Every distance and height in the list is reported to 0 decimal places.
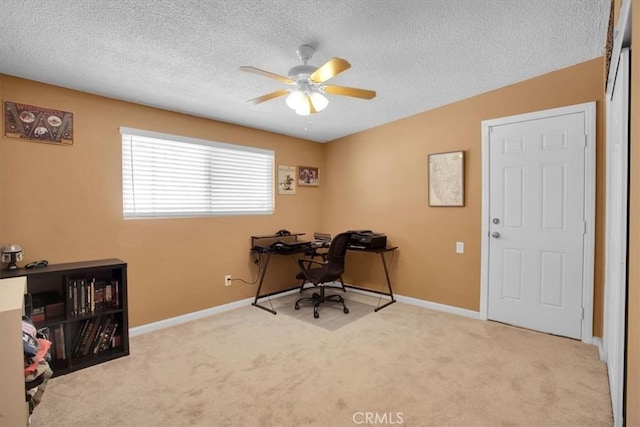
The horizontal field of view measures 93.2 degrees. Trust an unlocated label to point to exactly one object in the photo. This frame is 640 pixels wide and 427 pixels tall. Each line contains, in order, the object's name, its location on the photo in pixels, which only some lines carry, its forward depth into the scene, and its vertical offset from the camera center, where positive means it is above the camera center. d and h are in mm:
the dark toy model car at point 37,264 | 2314 -437
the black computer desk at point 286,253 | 3664 -702
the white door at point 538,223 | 2730 -154
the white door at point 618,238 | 1553 -180
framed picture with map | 3393 +329
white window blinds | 2975 +350
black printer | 3721 -412
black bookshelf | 2291 -806
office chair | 3418 -713
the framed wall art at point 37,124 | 2328 +681
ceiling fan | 1984 +851
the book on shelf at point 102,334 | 2486 -1047
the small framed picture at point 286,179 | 4262 +404
